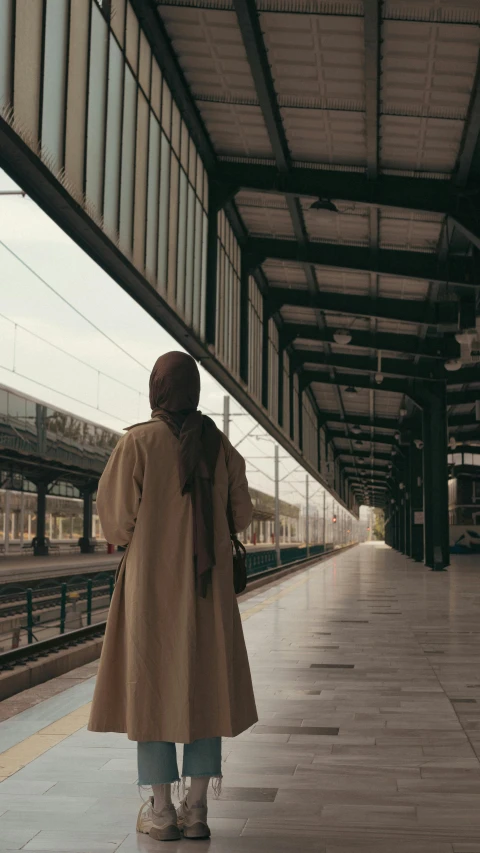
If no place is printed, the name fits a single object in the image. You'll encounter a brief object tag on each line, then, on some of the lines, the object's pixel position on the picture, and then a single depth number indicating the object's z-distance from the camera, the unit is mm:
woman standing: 3434
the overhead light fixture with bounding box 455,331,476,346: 19516
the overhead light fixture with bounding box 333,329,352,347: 23094
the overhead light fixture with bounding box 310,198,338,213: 16750
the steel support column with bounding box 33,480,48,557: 40969
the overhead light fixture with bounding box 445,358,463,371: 22406
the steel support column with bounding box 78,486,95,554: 48531
